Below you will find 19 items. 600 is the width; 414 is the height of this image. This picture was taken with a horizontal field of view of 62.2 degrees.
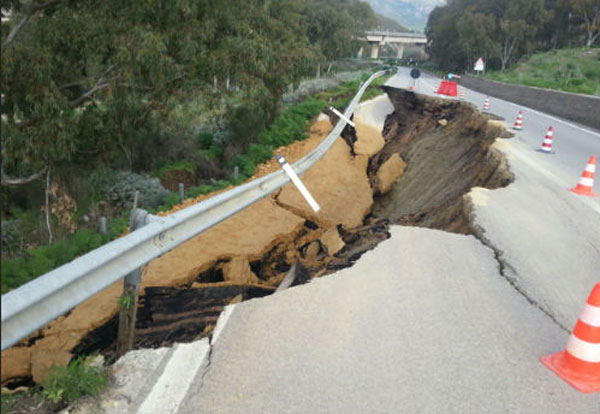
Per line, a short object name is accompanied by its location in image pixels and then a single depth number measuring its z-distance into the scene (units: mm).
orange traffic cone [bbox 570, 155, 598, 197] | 7355
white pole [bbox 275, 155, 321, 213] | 4934
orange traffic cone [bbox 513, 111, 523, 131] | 14047
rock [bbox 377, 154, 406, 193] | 13394
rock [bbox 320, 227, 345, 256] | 7377
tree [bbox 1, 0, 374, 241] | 9695
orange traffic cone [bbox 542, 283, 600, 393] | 2914
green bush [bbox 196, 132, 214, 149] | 19938
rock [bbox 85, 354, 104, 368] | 2828
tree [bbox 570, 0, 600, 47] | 52750
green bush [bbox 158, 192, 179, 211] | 12344
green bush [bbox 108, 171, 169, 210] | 13359
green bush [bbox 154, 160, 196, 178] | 16344
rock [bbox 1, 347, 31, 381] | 3939
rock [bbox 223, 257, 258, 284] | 6289
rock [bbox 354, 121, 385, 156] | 16156
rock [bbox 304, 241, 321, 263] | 7145
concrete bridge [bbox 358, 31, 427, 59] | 102625
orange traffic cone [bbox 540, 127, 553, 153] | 10758
